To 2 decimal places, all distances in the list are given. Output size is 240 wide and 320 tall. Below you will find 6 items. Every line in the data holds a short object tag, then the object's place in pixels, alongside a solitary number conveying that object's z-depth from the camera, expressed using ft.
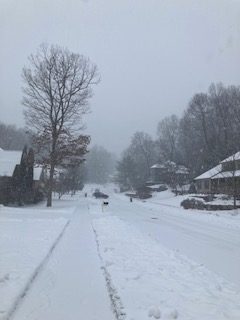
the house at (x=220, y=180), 83.57
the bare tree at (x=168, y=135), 203.35
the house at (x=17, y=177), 77.63
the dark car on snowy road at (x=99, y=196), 144.85
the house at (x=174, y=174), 153.27
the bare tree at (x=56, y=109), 75.43
